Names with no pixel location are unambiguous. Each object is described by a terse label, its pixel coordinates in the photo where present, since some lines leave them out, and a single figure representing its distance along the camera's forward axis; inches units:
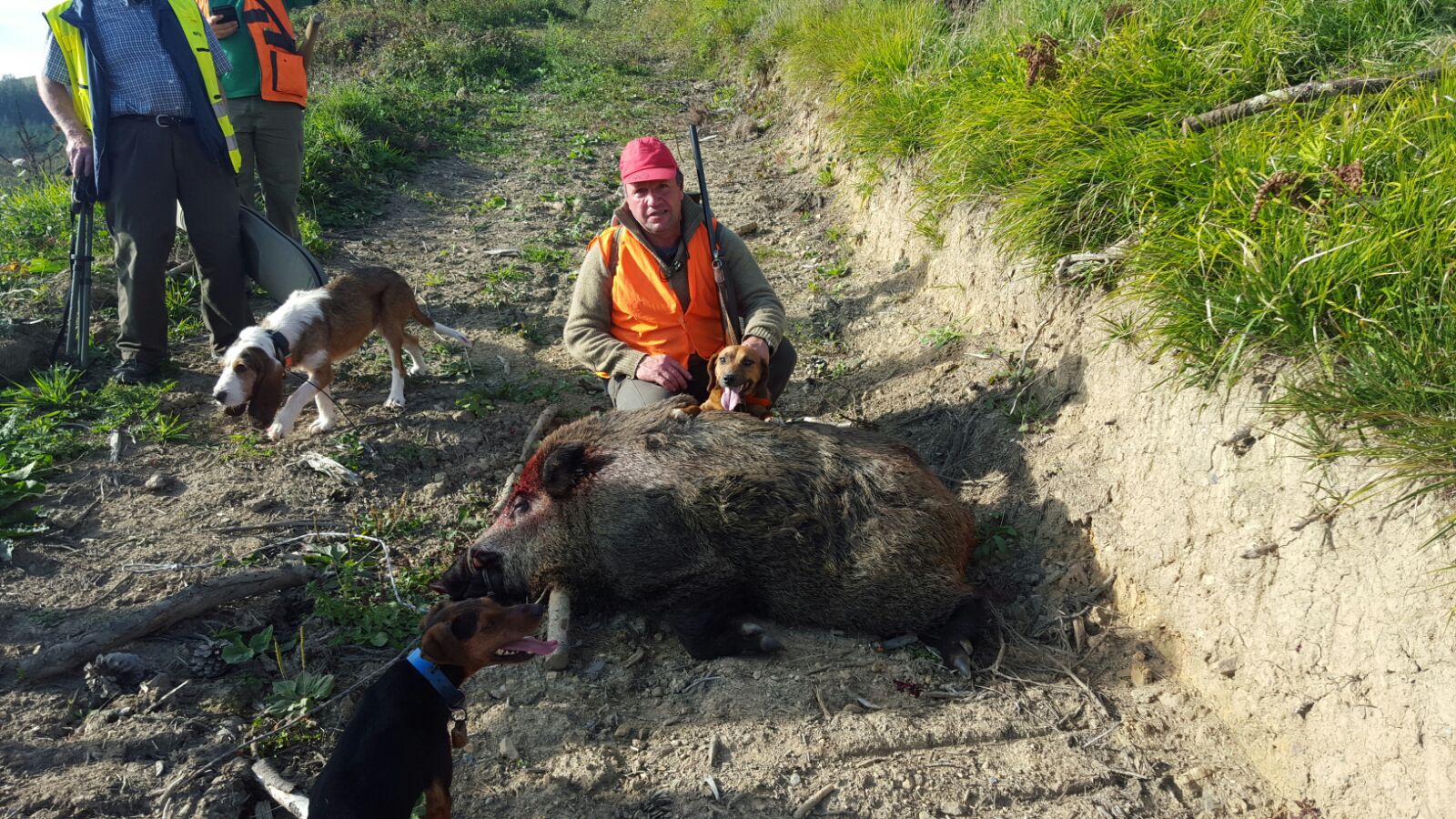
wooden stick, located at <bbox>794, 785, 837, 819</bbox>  114.6
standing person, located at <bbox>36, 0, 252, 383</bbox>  196.5
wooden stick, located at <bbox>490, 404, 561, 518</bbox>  175.6
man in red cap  185.0
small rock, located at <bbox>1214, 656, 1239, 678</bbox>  125.8
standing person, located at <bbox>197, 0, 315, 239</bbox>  242.8
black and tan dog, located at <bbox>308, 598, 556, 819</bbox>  102.3
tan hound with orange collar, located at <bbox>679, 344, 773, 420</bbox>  168.2
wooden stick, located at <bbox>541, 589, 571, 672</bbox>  139.9
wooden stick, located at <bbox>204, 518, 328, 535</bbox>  160.7
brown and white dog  180.1
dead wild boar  149.8
